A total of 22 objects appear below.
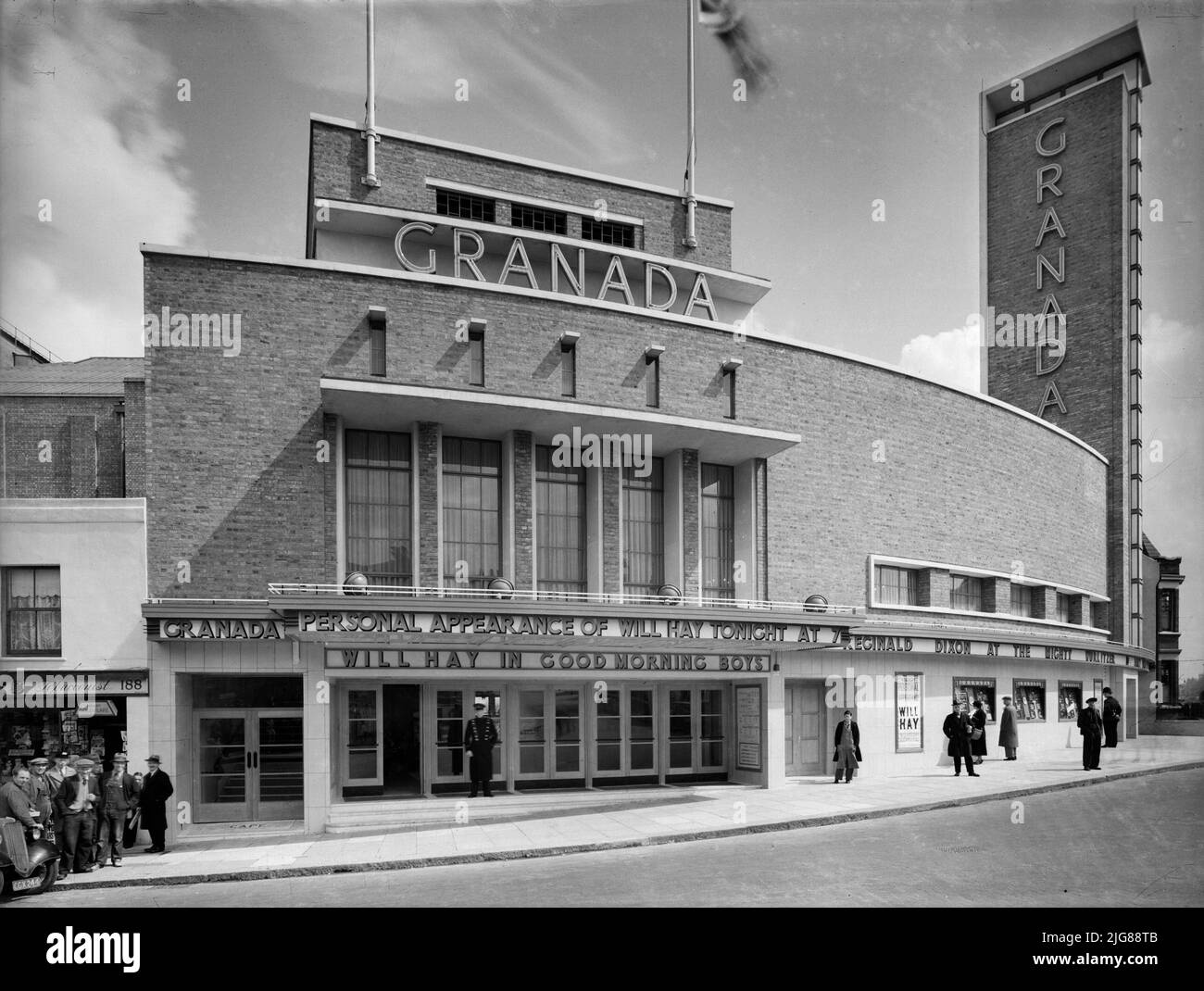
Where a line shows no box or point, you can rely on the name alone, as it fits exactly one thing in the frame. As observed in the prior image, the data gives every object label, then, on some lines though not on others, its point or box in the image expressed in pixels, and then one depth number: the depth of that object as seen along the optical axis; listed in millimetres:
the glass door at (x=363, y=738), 21609
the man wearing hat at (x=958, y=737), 25797
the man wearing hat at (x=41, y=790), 14797
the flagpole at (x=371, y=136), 25814
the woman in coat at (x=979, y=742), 27297
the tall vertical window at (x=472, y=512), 22562
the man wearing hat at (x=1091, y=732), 25889
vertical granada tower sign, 43875
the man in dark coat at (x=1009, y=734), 29484
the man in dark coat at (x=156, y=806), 17734
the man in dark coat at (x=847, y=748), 25094
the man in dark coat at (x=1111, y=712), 31328
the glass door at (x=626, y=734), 24094
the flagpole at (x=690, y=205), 29917
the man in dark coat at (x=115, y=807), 16469
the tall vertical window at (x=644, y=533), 24562
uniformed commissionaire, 21703
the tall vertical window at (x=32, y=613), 18812
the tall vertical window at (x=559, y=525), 23688
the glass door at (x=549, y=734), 23297
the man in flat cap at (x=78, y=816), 15594
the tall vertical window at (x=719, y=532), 25625
